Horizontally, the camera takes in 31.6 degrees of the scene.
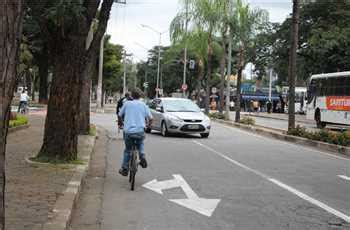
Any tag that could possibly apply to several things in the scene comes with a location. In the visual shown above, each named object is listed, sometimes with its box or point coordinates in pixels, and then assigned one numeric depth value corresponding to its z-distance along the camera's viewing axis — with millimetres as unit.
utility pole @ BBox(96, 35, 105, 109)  49312
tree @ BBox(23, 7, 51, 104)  51031
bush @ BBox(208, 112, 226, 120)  41422
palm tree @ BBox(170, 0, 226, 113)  43031
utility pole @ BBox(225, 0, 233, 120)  41375
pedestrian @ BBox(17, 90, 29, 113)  37097
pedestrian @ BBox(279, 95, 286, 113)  72875
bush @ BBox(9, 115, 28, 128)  20844
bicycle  10539
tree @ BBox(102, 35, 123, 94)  75125
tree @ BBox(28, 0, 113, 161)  12336
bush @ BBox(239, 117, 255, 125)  34344
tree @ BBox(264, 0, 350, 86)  48125
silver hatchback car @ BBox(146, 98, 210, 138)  23531
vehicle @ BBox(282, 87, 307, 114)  68000
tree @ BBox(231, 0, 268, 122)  39938
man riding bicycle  10752
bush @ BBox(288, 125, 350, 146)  20348
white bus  32344
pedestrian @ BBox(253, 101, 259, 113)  65750
